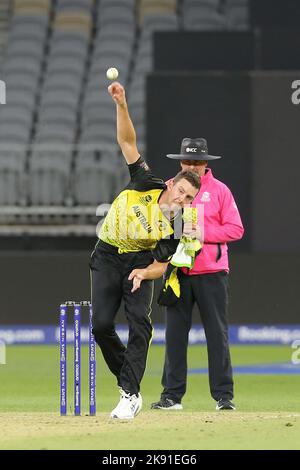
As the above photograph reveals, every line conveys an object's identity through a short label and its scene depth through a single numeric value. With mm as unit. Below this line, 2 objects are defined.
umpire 19328
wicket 17156
